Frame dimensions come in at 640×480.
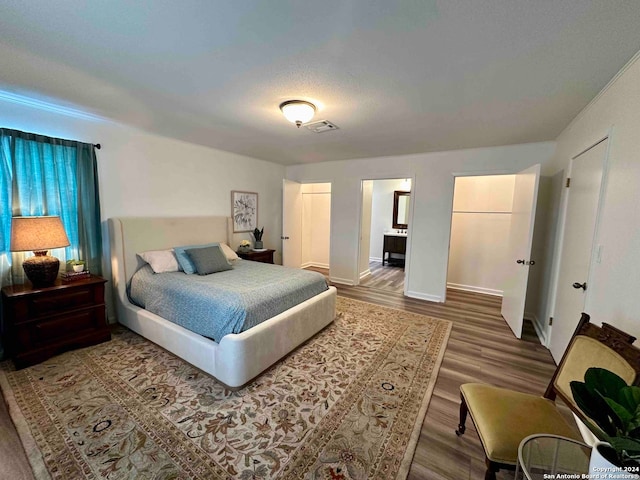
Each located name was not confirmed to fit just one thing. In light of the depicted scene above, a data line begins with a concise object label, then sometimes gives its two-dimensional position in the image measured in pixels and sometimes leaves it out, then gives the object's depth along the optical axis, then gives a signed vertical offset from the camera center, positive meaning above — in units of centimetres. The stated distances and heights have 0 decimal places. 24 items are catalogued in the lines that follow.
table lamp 220 -30
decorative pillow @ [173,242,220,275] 302 -58
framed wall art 447 +6
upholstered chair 114 -94
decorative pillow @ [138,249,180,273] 301 -58
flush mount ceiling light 225 +93
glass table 94 -89
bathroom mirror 670 +28
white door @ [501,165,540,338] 290 -29
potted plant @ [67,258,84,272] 264 -58
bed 203 -106
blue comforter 215 -78
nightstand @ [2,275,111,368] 219 -102
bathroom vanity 654 -75
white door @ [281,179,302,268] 497 -16
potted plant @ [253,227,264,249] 469 -42
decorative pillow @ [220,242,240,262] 378 -59
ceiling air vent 280 +101
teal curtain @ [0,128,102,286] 231 +17
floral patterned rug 144 -138
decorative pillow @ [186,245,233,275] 303 -57
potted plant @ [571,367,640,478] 71 -56
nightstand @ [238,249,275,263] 434 -72
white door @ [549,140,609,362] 202 -17
